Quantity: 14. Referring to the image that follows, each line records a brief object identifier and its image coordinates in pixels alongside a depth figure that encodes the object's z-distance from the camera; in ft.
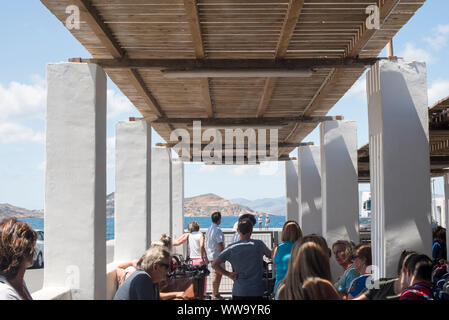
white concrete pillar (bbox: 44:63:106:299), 17.76
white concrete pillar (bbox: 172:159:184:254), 50.55
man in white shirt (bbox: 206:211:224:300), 27.25
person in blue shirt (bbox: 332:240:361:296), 16.39
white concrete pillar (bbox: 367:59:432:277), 18.51
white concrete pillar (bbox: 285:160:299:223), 51.47
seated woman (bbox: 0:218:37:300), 8.11
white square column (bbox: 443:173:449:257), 41.72
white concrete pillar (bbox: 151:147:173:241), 38.86
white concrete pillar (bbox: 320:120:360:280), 28.63
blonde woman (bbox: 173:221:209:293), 28.73
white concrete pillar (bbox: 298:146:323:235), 39.22
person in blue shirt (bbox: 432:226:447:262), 30.27
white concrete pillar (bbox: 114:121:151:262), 28.60
